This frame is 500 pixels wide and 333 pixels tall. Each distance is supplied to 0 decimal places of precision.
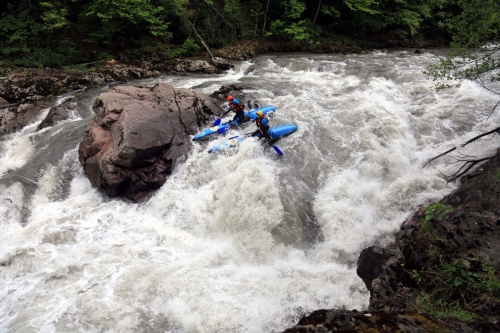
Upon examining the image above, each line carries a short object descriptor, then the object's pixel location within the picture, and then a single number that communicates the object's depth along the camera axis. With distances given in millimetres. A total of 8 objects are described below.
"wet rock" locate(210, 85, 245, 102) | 11188
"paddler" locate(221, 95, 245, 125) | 9367
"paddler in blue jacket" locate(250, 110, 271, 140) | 8453
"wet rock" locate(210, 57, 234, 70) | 15227
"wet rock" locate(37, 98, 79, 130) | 10352
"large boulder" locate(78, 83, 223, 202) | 7660
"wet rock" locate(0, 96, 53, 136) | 10149
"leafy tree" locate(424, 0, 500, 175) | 4793
